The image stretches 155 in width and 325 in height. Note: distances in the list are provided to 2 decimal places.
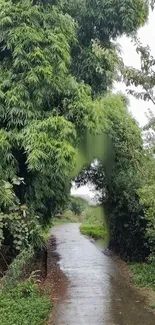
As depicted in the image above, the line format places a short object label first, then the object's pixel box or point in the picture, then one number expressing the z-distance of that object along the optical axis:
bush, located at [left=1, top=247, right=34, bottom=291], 7.45
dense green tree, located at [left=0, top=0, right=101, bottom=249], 8.04
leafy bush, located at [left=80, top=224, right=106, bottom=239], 18.08
